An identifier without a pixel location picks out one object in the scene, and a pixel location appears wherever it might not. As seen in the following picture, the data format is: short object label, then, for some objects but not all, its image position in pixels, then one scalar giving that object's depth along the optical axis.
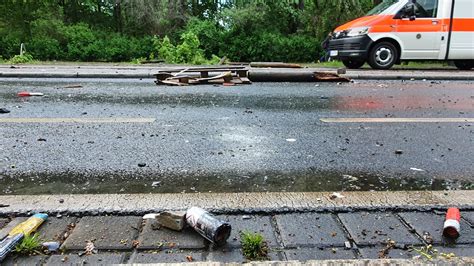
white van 12.10
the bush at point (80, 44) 19.39
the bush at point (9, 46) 19.02
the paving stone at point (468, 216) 2.44
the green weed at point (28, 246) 2.05
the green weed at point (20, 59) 16.00
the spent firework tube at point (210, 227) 2.15
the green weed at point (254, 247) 2.06
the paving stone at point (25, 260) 1.97
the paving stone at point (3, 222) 2.34
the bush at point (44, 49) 18.72
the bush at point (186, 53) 17.27
